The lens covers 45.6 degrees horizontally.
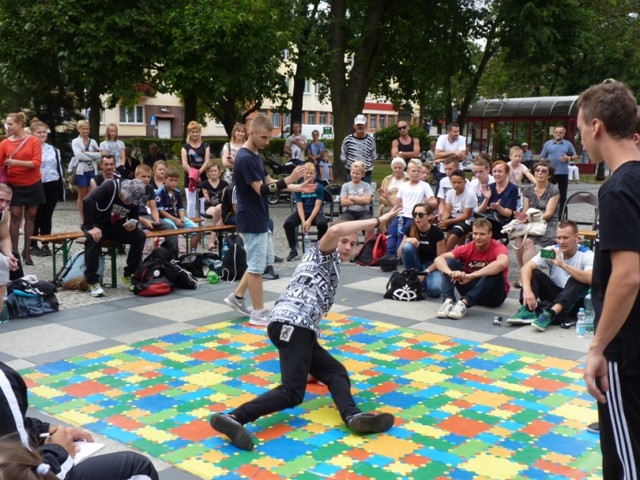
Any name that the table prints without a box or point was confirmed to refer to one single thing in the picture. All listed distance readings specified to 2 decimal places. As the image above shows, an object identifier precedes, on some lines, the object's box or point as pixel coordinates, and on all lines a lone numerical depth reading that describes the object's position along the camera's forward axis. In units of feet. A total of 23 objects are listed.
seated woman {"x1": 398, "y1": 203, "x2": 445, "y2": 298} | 30.67
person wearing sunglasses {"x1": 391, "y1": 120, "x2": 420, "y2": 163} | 47.06
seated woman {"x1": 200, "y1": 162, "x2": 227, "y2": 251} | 39.14
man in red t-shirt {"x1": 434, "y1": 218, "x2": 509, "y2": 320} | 26.43
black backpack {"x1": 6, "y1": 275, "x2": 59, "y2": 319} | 25.52
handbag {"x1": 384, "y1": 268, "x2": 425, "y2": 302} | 28.94
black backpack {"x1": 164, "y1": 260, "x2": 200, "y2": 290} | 29.89
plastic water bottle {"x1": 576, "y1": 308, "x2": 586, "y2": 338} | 24.17
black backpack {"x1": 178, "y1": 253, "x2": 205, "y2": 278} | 32.40
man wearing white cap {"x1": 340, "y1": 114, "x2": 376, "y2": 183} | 44.11
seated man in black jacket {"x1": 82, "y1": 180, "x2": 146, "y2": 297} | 28.48
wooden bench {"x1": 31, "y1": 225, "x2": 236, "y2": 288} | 28.96
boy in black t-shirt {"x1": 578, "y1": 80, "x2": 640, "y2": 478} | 9.41
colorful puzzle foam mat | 14.84
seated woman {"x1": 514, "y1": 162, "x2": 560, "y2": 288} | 30.17
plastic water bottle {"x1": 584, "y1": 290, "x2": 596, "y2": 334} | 24.30
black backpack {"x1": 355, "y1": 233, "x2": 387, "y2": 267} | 35.78
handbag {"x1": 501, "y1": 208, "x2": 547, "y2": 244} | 30.01
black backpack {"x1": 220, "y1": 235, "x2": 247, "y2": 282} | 31.65
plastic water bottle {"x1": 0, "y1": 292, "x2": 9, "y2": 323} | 24.89
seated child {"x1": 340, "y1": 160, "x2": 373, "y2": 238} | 36.29
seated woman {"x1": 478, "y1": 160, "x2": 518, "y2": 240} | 32.22
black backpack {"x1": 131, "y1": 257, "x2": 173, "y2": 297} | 28.96
